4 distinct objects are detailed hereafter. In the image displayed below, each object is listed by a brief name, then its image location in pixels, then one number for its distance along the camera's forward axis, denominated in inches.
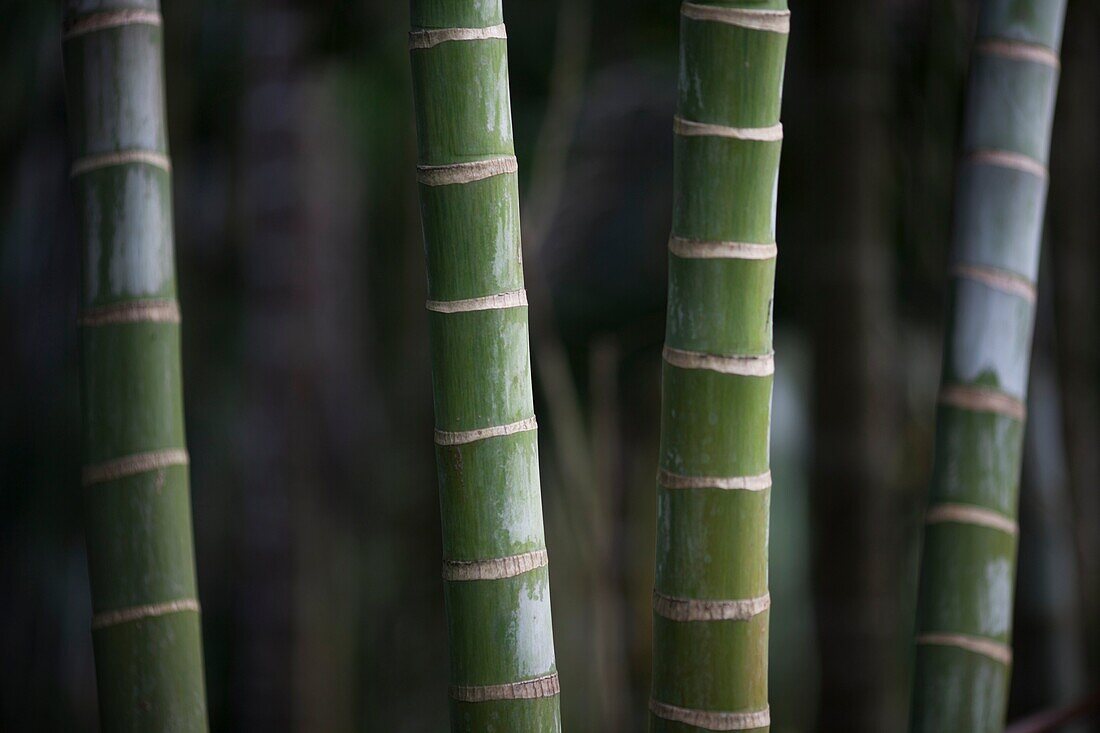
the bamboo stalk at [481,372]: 123.5
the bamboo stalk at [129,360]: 124.2
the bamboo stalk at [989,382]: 132.3
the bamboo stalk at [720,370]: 124.6
